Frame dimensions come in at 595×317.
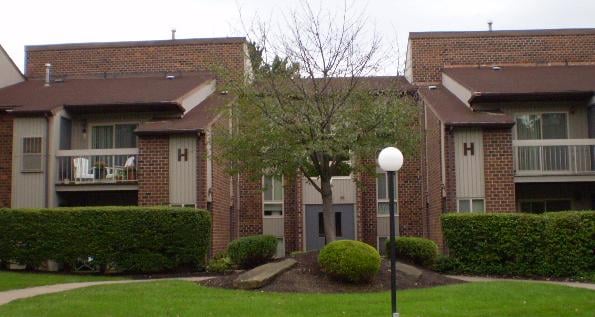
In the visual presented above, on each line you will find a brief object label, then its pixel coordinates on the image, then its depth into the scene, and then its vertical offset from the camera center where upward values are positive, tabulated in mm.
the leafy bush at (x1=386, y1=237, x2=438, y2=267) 17422 -1322
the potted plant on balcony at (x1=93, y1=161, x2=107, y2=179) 21672 +1045
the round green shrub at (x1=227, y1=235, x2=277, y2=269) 18078 -1317
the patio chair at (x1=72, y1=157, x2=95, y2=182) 21484 +1043
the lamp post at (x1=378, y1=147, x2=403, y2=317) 10278 +526
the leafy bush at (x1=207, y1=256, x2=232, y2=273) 17938 -1679
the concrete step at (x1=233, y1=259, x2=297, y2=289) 13284 -1467
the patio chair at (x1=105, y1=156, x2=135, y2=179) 21375 +1060
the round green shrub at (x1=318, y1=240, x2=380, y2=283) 13305 -1194
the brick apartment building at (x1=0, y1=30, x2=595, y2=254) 20373 +2033
